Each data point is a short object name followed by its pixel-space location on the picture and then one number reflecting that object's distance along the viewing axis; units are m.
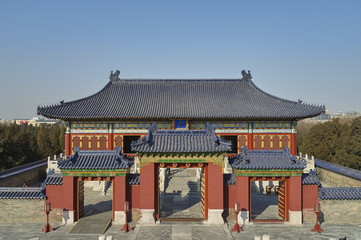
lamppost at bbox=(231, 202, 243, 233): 14.14
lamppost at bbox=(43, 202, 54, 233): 14.15
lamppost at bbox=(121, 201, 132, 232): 14.13
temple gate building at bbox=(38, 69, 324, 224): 14.91
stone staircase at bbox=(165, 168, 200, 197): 22.12
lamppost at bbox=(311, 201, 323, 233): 14.17
